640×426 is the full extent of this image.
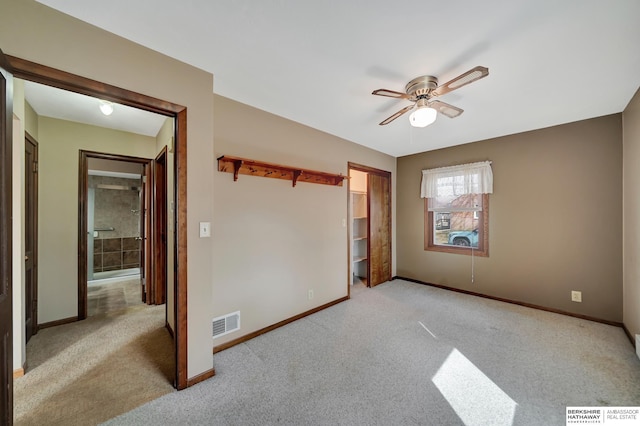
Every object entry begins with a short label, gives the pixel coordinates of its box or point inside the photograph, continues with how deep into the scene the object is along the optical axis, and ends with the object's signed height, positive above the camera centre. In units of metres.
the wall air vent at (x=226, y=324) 2.25 -1.07
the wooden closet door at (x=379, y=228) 4.16 -0.27
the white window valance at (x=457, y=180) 3.59 +0.52
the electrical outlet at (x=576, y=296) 2.95 -1.05
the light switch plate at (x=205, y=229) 1.85 -0.12
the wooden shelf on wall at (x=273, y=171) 2.29 +0.48
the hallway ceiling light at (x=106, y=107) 2.37 +1.08
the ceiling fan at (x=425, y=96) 1.89 +0.96
